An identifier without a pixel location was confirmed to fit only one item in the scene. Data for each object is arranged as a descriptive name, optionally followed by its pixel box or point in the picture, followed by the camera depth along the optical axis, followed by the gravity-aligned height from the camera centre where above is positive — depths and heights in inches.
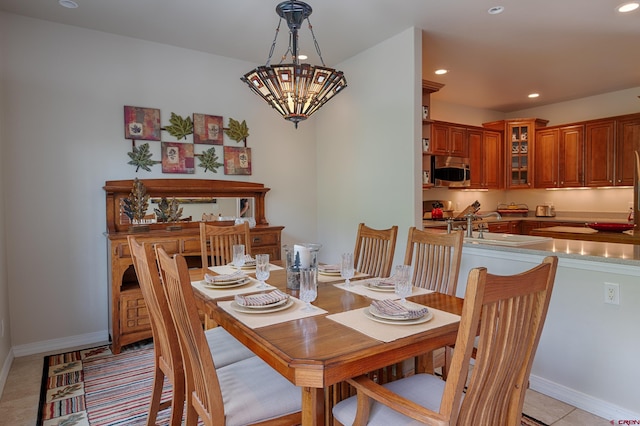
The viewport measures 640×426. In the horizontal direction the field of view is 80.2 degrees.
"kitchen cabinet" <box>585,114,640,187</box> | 205.3 +27.0
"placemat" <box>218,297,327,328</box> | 61.5 -19.1
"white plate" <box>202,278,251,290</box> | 83.2 -17.8
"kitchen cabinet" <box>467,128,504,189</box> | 234.4 +26.5
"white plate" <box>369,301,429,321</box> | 59.8 -18.4
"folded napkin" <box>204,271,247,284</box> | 84.8 -16.8
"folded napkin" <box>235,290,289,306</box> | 68.1 -17.7
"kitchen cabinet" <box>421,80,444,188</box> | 157.4 +36.3
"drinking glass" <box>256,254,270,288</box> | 80.0 -13.5
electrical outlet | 88.3 -22.4
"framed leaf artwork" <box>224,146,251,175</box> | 162.1 +18.8
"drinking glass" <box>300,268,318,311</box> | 64.9 -14.2
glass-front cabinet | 243.9 +33.6
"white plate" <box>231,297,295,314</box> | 65.8 -18.5
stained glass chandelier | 82.1 +26.9
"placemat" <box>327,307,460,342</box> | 55.6 -19.4
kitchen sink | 117.6 -13.2
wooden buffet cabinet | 123.8 -11.9
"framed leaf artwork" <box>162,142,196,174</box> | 148.6 +18.7
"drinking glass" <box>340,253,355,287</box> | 83.2 -14.0
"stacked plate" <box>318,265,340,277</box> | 96.0 -17.4
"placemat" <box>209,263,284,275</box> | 99.2 -17.6
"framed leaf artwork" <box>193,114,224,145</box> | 154.8 +31.1
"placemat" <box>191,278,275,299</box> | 78.1 -18.5
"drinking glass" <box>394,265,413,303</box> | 67.7 -14.2
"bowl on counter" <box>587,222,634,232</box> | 184.2 -14.2
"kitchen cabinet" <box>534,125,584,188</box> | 226.8 +25.7
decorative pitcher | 80.3 -12.5
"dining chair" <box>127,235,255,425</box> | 66.5 -29.1
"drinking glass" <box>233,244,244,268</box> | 98.3 -13.4
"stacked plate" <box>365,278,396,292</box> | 80.0 -18.0
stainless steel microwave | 217.2 +16.8
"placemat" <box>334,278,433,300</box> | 76.2 -19.0
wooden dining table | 47.3 -19.8
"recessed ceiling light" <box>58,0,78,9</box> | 113.1 +61.4
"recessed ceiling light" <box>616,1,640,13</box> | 115.8 +59.1
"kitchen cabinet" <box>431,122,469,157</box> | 215.9 +35.5
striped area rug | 88.5 -49.0
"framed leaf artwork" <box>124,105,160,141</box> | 140.6 +31.0
